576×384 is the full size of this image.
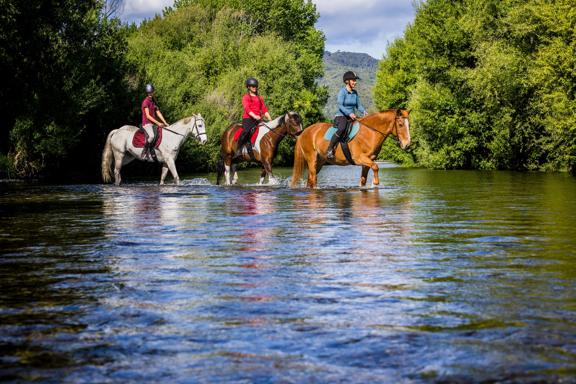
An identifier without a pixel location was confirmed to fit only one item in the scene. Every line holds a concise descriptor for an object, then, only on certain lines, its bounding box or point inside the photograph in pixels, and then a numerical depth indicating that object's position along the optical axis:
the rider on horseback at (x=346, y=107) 23.05
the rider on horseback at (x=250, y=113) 25.67
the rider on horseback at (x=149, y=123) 27.36
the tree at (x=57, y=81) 33.06
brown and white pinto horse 25.34
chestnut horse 22.80
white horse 27.70
